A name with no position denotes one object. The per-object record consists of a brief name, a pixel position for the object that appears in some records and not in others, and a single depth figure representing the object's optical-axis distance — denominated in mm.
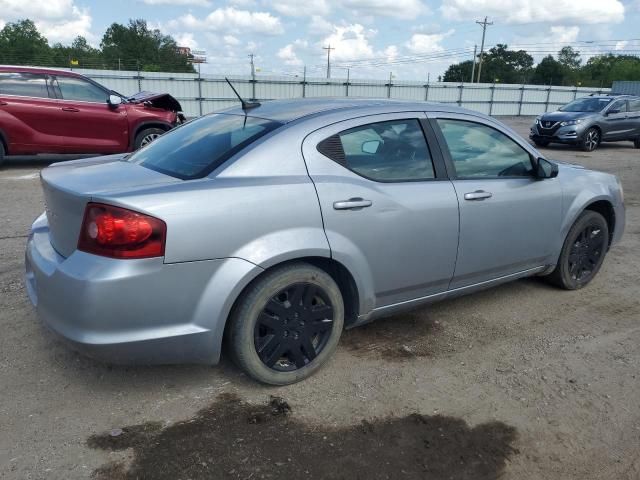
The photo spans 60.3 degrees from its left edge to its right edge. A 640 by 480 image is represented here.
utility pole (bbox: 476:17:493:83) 63156
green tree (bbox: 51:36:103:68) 74562
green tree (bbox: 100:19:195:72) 83625
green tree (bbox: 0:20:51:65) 71469
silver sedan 2574
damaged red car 9555
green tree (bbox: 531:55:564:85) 87312
